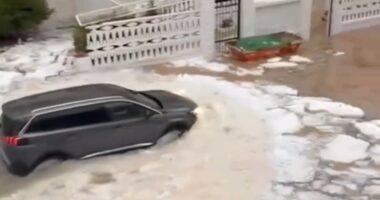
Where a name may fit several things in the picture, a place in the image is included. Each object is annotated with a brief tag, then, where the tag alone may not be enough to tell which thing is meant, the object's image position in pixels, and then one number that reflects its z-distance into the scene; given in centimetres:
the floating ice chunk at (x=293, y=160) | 1095
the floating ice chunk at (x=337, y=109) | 1312
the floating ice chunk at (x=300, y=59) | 1602
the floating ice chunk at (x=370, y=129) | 1234
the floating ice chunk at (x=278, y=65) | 1569
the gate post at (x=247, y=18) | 1667
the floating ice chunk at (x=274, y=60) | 1600
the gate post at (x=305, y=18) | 1736
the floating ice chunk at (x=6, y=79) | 1450
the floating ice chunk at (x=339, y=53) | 1652
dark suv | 1095
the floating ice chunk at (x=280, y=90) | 1407
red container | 1596
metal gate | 1666
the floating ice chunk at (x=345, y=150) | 1153
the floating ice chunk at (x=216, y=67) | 1552
